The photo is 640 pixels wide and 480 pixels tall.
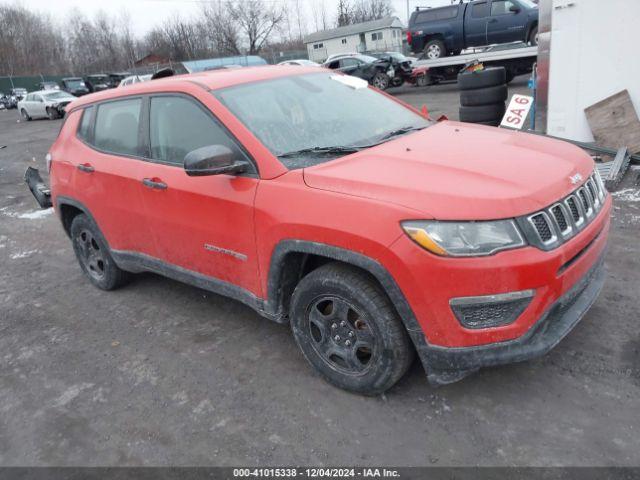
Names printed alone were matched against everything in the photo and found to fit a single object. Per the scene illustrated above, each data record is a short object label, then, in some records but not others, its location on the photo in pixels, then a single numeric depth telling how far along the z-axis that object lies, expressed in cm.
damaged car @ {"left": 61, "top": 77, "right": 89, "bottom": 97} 3152
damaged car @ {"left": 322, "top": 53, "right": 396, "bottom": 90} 2017
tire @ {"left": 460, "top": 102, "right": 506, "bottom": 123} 793
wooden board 699
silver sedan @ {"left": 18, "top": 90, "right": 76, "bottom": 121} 2459
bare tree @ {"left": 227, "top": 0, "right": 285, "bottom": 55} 6372
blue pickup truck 1736
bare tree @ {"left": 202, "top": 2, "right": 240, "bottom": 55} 6372
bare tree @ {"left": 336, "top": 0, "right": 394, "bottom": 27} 6944
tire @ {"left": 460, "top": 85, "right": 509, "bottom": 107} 783
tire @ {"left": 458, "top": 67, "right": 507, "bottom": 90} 777
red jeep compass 241
